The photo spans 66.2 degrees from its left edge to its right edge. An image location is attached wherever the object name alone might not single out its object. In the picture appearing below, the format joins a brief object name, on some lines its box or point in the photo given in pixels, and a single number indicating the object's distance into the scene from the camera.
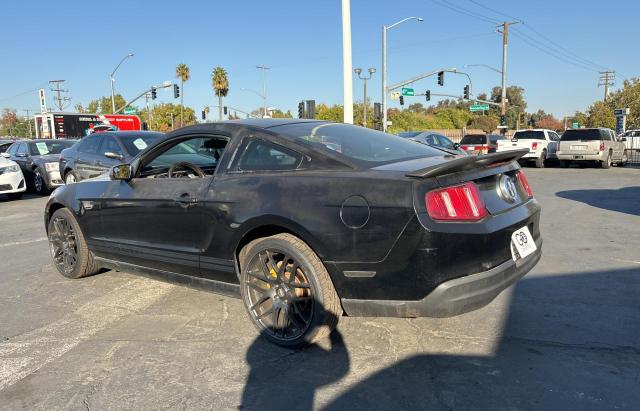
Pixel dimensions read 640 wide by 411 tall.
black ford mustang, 2.82
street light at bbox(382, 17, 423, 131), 30.64
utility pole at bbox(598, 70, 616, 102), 72.29
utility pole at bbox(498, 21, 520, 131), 36.03
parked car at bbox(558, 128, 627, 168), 18.83
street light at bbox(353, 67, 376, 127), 47.16
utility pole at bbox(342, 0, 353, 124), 15.41
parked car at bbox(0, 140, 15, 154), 19.01
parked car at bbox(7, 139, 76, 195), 12.88
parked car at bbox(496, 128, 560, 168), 20.38
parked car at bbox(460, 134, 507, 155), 20.33
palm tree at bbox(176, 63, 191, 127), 68.62
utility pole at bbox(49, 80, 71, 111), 78.70
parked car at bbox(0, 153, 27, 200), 11.72
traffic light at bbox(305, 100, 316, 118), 16.00
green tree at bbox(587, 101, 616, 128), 55.56
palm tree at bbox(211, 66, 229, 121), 66.57
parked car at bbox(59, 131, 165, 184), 9.52
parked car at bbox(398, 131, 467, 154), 17.36
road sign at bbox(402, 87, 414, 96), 39.09
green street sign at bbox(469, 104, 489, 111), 43.86
